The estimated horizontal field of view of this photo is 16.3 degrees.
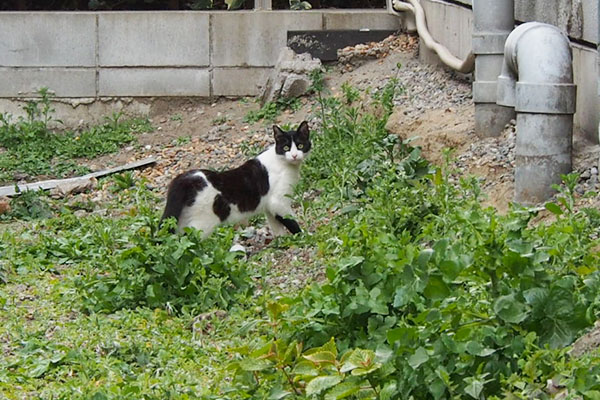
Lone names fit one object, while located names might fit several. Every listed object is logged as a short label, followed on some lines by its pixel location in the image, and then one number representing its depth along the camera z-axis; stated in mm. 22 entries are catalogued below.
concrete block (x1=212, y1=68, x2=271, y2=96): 20183
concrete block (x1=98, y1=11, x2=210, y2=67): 20042
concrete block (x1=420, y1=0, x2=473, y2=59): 16070
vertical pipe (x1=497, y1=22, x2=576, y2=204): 11141
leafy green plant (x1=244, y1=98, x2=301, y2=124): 18873
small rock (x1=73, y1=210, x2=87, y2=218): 15479
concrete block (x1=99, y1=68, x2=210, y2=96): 20211
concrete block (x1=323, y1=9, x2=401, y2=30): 20183
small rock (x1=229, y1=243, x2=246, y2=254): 12013
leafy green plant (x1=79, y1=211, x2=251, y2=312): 10662
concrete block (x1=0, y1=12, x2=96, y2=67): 20099
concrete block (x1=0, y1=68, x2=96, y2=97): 20211
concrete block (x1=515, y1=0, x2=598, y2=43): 11372
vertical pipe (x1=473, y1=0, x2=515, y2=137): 13190
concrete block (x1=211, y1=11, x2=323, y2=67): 20000
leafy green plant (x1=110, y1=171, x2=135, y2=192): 16366
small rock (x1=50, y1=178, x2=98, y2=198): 16549
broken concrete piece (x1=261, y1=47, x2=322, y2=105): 18845
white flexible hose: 15342
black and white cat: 12873
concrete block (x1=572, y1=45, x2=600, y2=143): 11472
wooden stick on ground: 16228
